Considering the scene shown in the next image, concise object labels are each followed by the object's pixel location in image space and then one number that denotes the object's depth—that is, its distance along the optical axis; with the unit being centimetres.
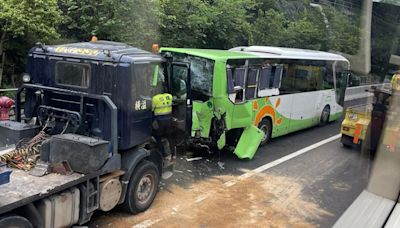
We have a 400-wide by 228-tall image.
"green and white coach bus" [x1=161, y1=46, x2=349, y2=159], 792
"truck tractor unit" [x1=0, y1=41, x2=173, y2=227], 443
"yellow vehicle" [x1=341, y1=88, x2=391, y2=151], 560
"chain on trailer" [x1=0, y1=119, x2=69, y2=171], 468
